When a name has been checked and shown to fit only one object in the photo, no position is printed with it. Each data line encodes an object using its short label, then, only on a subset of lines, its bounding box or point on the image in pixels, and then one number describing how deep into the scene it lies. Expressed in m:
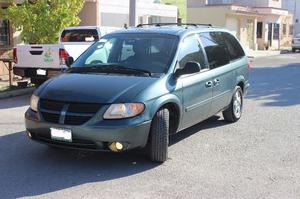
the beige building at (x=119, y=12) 22.59
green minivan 5.92
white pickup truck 11.99
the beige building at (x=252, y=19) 40.59
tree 15.13
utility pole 16.42
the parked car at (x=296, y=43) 41.88
